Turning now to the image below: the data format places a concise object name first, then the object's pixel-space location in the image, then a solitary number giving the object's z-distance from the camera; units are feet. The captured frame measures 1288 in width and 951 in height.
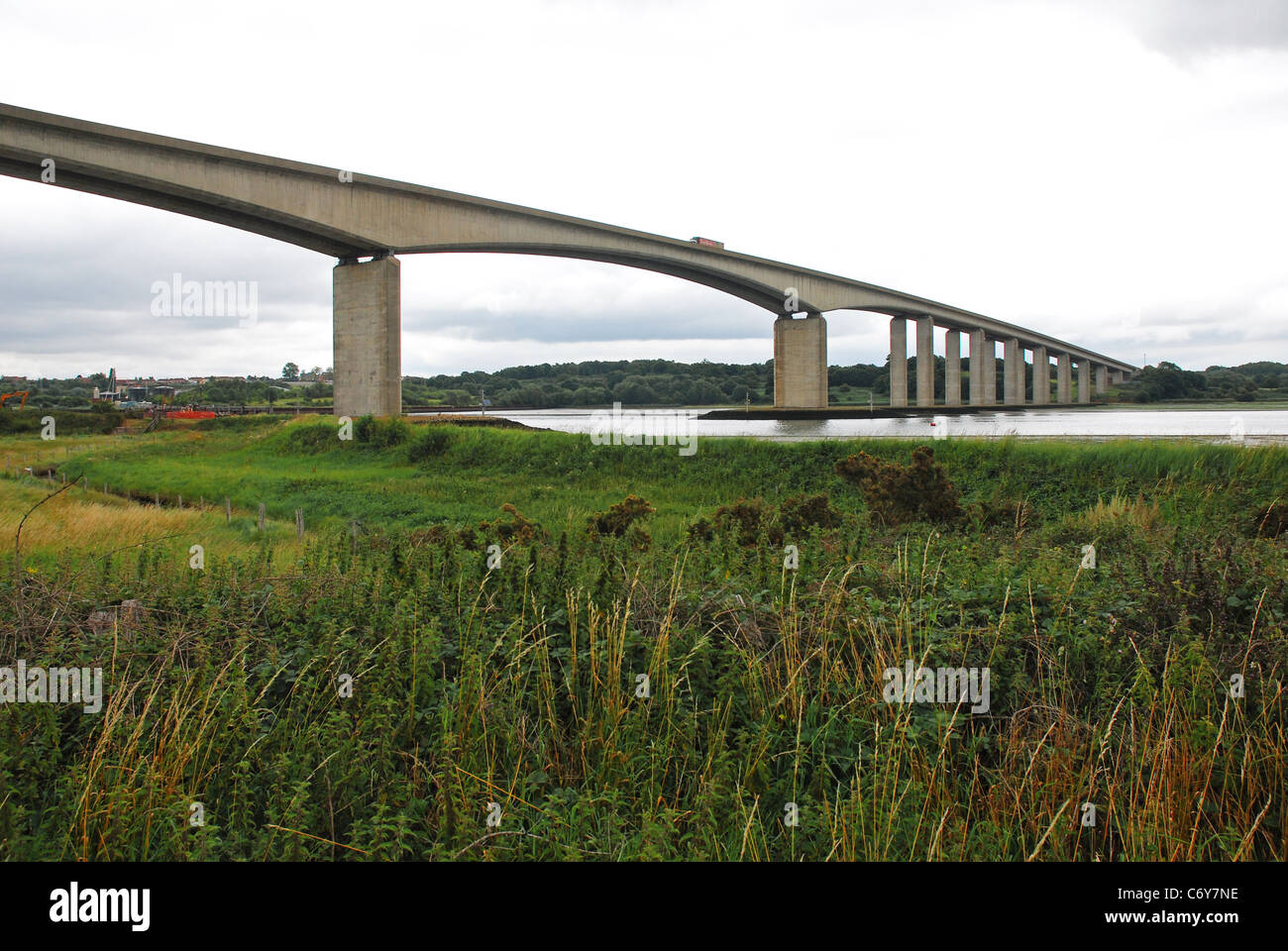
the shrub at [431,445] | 89.30
